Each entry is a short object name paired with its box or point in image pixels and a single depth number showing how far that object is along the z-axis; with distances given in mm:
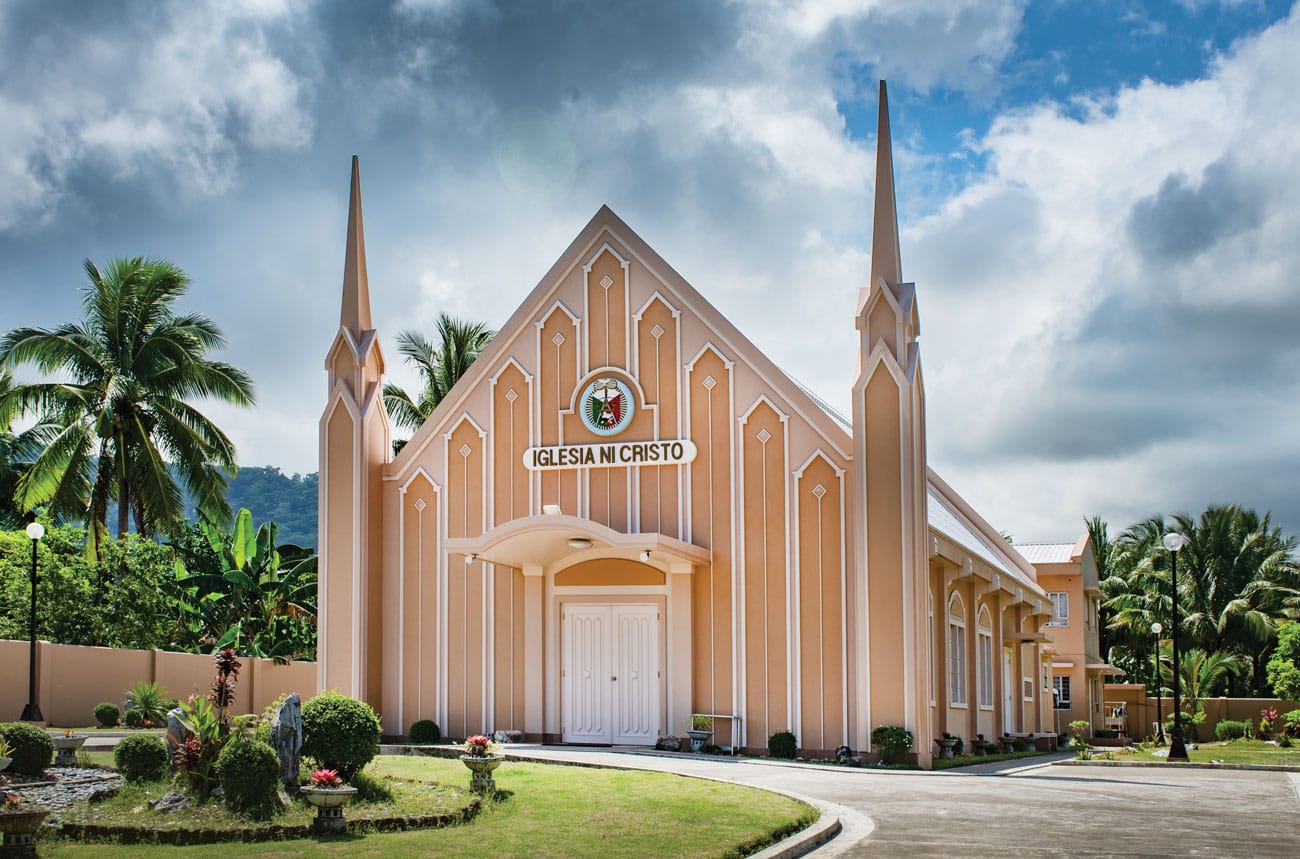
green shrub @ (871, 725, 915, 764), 22750
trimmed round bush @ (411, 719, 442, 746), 25734
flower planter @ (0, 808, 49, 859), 10594
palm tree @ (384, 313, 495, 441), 44438
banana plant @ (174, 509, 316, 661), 41500
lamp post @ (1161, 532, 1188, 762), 28766
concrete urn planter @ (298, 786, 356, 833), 12672
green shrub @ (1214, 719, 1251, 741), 46219
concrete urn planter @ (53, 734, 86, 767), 17422
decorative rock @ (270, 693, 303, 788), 14359
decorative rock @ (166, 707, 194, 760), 14531
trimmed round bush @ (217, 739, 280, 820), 13359
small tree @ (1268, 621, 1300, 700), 44438
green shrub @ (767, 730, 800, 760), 23797
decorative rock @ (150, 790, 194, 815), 13516
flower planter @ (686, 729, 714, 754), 24250
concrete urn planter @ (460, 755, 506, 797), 15344
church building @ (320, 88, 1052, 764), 23781
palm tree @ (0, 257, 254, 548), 34812
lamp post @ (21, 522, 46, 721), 27375
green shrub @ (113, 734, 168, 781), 15031
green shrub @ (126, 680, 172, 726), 29438
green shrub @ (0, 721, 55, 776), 15953
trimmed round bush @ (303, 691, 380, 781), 14805
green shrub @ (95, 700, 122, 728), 29444
